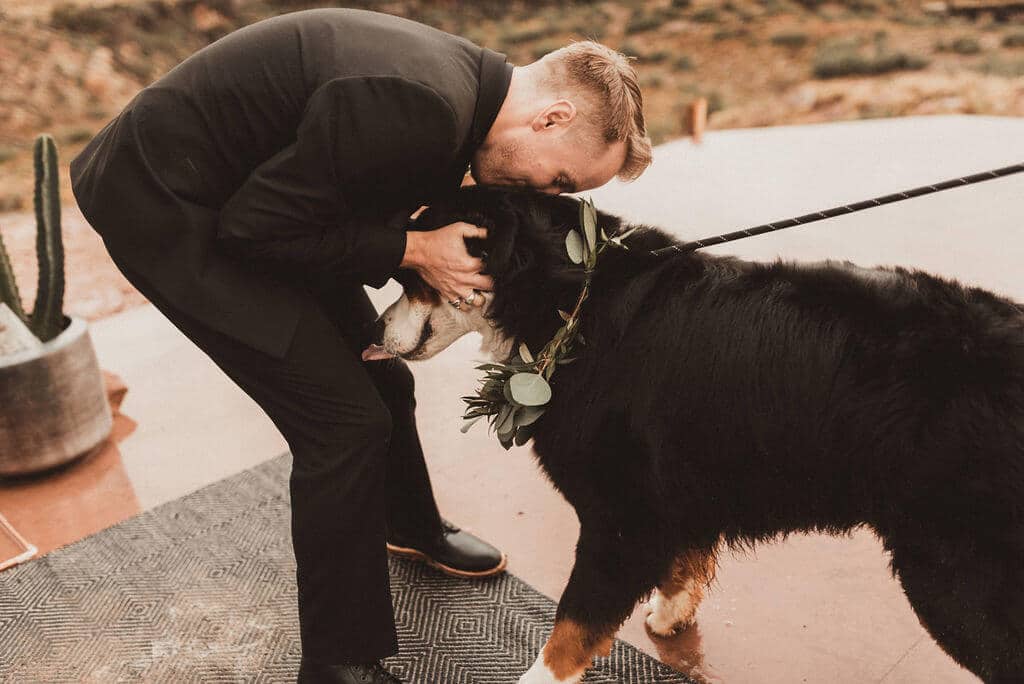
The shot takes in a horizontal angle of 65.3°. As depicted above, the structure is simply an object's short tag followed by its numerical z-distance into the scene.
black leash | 1.58
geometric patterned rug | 2.24
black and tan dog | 1.49
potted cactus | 3.03
